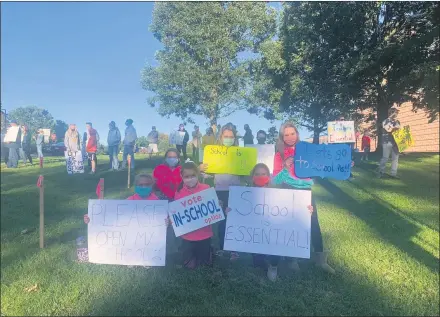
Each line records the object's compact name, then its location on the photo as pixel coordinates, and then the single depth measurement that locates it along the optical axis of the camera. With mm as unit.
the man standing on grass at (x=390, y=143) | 8453
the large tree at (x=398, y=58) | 7363
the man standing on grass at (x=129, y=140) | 6488
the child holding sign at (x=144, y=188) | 4859
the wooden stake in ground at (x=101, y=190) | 5121
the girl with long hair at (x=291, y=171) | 4660
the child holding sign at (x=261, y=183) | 4555
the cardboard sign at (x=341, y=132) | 5773
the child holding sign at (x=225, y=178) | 5258
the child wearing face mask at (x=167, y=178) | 5215
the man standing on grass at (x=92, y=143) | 10102
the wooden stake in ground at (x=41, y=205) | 5344
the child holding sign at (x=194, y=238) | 4730
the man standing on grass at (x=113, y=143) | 7319
